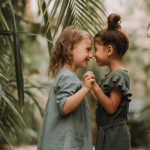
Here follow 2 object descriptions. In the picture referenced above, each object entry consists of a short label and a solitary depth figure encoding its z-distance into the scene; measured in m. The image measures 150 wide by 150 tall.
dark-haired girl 2.78
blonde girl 2.64
